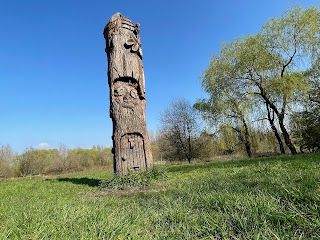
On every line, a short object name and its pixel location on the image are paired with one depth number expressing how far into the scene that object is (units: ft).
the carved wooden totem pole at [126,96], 21.18
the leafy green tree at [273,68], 48.32
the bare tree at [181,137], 91.97
